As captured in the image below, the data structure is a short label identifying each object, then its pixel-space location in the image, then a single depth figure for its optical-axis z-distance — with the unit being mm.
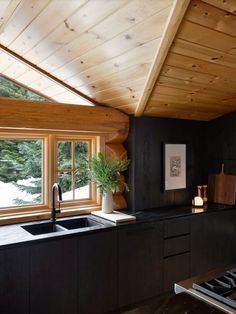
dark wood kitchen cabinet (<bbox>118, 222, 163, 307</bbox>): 2615
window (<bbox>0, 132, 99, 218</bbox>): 2789
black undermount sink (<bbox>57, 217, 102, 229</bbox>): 2787
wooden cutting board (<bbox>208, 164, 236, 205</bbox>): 3518
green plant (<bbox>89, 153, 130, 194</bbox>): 2887
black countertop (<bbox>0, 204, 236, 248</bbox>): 2156
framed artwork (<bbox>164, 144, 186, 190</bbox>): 3424
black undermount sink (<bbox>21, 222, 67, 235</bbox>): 2614
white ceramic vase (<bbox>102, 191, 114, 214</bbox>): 2953
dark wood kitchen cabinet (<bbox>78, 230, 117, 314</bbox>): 2383
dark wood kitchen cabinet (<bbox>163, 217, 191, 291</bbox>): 2898
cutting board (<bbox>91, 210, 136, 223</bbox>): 2686
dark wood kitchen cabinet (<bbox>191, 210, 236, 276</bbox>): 3129
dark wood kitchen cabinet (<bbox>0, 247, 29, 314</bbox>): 2027
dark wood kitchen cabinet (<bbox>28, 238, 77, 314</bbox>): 2148
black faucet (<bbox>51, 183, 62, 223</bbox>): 2695
